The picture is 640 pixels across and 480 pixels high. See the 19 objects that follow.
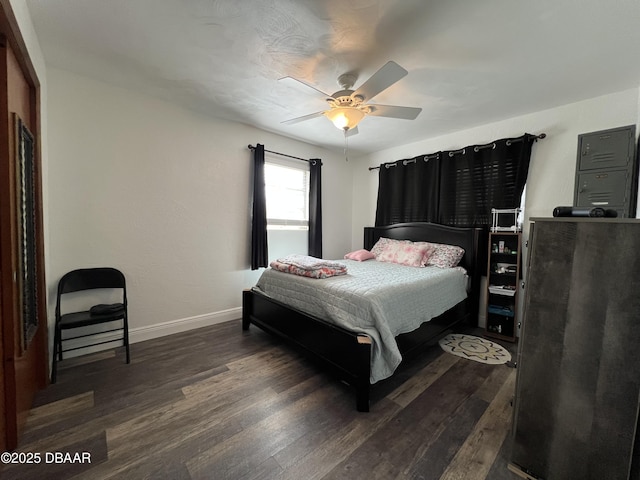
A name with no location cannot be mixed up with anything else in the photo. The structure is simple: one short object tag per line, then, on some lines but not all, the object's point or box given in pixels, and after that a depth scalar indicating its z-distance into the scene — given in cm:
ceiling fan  187
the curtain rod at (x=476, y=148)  270
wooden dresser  103
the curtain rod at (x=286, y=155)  323
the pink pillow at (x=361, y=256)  358
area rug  234
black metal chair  197
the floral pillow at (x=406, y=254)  314
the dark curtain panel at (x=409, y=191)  352
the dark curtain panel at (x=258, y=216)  323
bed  169
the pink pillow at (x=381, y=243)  364
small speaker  113
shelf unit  273
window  354
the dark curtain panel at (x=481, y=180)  283
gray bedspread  175
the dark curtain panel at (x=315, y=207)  386
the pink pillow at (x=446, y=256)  304
